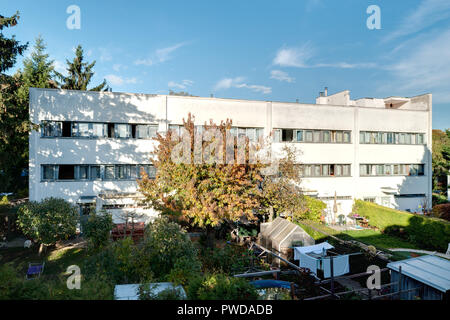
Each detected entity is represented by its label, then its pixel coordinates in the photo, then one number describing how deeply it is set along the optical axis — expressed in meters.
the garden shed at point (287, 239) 14.95
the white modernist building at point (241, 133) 20.47
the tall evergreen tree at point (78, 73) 39.09
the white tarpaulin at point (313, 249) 13.26
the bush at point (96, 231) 14.32
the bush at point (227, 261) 12.72
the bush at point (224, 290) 5.79
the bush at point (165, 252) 9.75
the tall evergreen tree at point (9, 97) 17.72
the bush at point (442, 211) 22.91
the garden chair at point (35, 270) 12.02
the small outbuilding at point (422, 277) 8.94
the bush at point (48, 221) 14.98
